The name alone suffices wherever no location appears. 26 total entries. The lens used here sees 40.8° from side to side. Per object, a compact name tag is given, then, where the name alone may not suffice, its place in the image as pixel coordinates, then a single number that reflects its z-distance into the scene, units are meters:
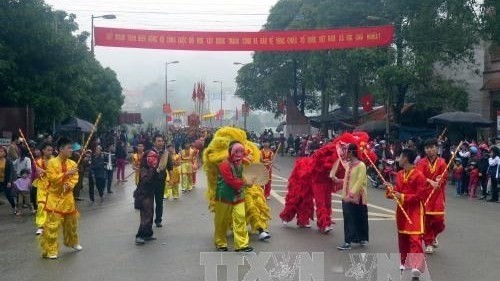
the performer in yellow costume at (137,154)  15.69
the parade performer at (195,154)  19.23
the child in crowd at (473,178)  18.52
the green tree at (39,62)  20.64
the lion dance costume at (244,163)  10.28
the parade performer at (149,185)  10.52
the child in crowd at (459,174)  19.05
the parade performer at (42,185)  9.80
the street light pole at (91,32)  30.21
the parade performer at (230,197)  9.66
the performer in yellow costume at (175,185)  17.33
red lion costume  11.01
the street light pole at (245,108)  55.06
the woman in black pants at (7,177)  14.69
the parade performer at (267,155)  15.48
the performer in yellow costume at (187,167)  19.34
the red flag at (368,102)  34.78
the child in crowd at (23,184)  14.83
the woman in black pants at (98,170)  17.45
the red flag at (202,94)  54.78
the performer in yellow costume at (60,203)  9.36
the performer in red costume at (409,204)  8.06
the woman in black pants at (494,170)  17.27
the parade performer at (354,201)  9.94
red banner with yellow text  23.97
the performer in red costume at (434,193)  8.99
